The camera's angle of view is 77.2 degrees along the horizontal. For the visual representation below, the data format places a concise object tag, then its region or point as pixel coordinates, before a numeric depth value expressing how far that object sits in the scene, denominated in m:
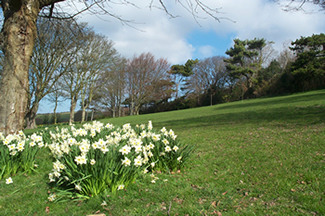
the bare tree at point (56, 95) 18.30
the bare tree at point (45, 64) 14.22
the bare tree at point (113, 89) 21.22
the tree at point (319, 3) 7.09
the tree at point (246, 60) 32.31
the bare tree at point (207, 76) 37.28
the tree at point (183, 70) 40.56
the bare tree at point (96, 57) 18.41
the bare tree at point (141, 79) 33.50
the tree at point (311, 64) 22.64
